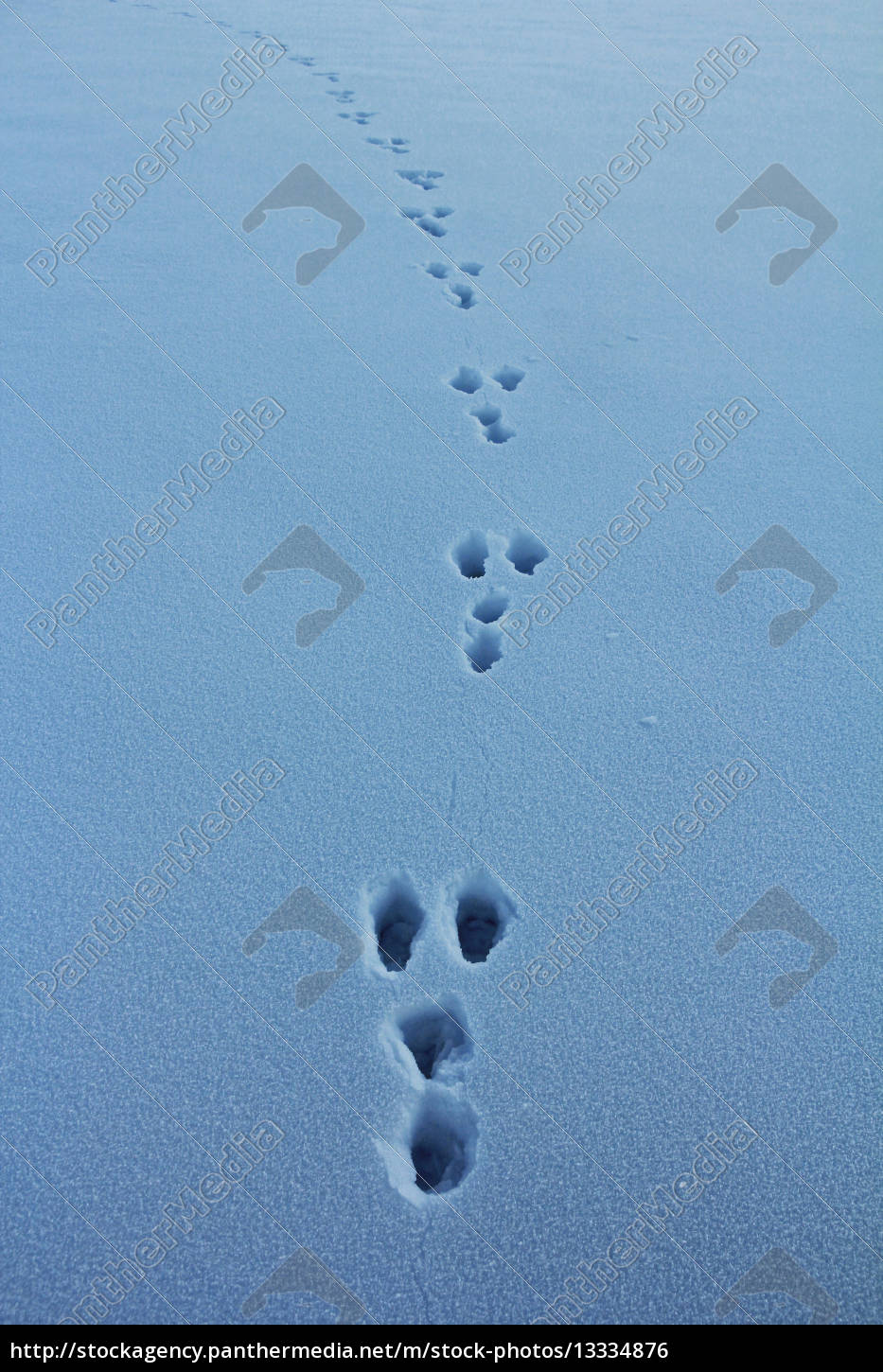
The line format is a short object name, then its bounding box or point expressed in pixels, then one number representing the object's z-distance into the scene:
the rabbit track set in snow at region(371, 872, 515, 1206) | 0.92
